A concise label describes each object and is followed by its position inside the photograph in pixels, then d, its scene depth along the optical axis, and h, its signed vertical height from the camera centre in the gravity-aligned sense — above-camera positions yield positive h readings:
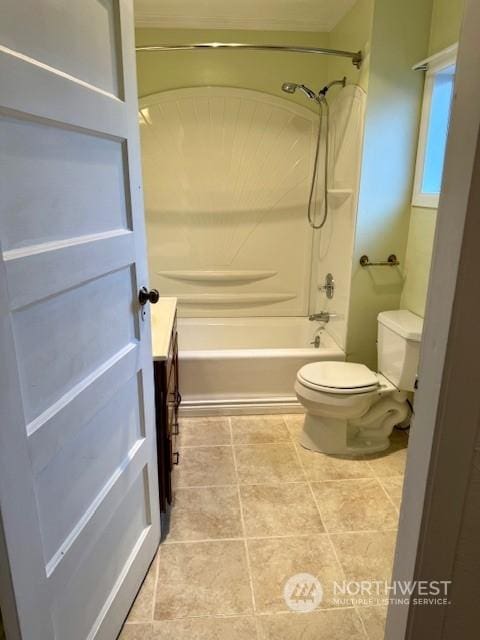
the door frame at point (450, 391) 0.75 -0.35
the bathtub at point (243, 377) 2.78 -1.08
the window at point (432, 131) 2.30 +0.37
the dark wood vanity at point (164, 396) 1.74 -0.79
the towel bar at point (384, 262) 2.65 -0.35
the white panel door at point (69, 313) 0.83 -0.26
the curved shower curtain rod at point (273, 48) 2.49 +0.84
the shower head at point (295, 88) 2.79 +0.68
